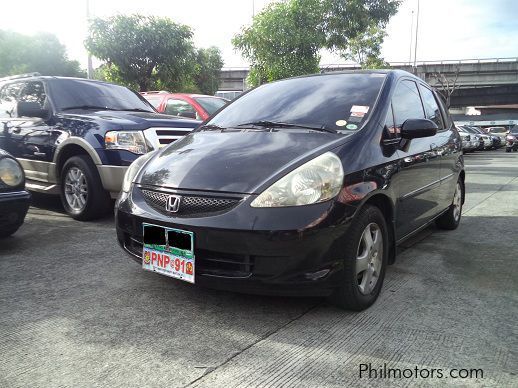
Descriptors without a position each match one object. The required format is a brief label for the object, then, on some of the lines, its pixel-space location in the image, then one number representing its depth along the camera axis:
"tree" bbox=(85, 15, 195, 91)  15.12
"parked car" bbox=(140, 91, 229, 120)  8.28
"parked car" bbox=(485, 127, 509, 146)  32.16
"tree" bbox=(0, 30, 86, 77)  41.75
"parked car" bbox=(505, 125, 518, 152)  26.34
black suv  4.76
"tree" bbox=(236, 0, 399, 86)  13.72
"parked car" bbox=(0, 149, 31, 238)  3.70
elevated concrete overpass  43.91
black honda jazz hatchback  2.48
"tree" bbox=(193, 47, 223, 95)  38.75
